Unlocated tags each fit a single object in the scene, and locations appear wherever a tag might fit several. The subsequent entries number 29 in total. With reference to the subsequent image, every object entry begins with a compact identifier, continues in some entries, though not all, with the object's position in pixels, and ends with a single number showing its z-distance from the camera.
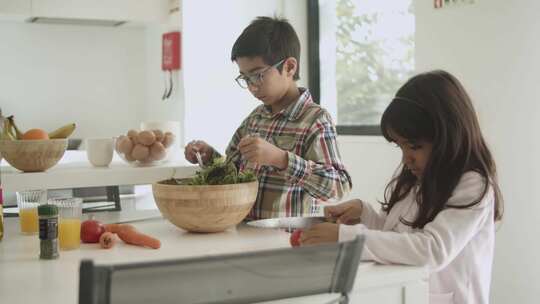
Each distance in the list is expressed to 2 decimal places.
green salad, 1.48
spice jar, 1.27
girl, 1.22
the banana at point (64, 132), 1.70
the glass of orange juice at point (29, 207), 1.60
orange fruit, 1.64
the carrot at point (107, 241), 1.36
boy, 1.63
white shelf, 1.65
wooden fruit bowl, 1.61
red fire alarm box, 3.99
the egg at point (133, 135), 1.84
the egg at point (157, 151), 1.84
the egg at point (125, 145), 1.81
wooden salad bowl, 1.41
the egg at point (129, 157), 1.83
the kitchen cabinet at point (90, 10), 3.80
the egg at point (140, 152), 1.82
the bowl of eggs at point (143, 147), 1.82
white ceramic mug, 1.83
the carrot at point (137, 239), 1.35
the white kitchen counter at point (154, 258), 1.06
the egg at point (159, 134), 1.88
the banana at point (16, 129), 1.62
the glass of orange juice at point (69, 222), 1.35
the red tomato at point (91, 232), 1.42
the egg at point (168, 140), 1.89
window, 3.15
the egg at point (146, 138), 1.83
